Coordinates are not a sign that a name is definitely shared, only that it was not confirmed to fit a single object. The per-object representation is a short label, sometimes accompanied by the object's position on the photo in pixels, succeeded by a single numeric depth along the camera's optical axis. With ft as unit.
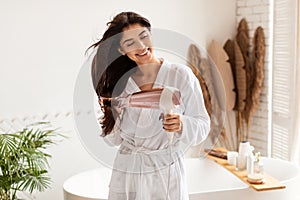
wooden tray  9.16
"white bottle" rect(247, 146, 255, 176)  9.87
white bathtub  9.30
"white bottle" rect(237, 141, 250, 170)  10.49
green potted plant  8.67
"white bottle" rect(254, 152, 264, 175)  9.59
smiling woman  4.90
